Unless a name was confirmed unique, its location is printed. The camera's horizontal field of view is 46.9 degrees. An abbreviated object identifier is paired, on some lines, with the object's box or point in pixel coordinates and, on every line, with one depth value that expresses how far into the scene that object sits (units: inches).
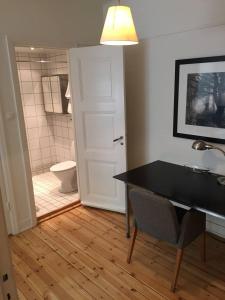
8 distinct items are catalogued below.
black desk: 73.3
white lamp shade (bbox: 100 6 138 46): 61.9
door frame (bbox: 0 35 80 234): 97.9
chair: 72.9
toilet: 143.3
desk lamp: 85.0
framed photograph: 88.2
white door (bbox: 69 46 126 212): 108.4
